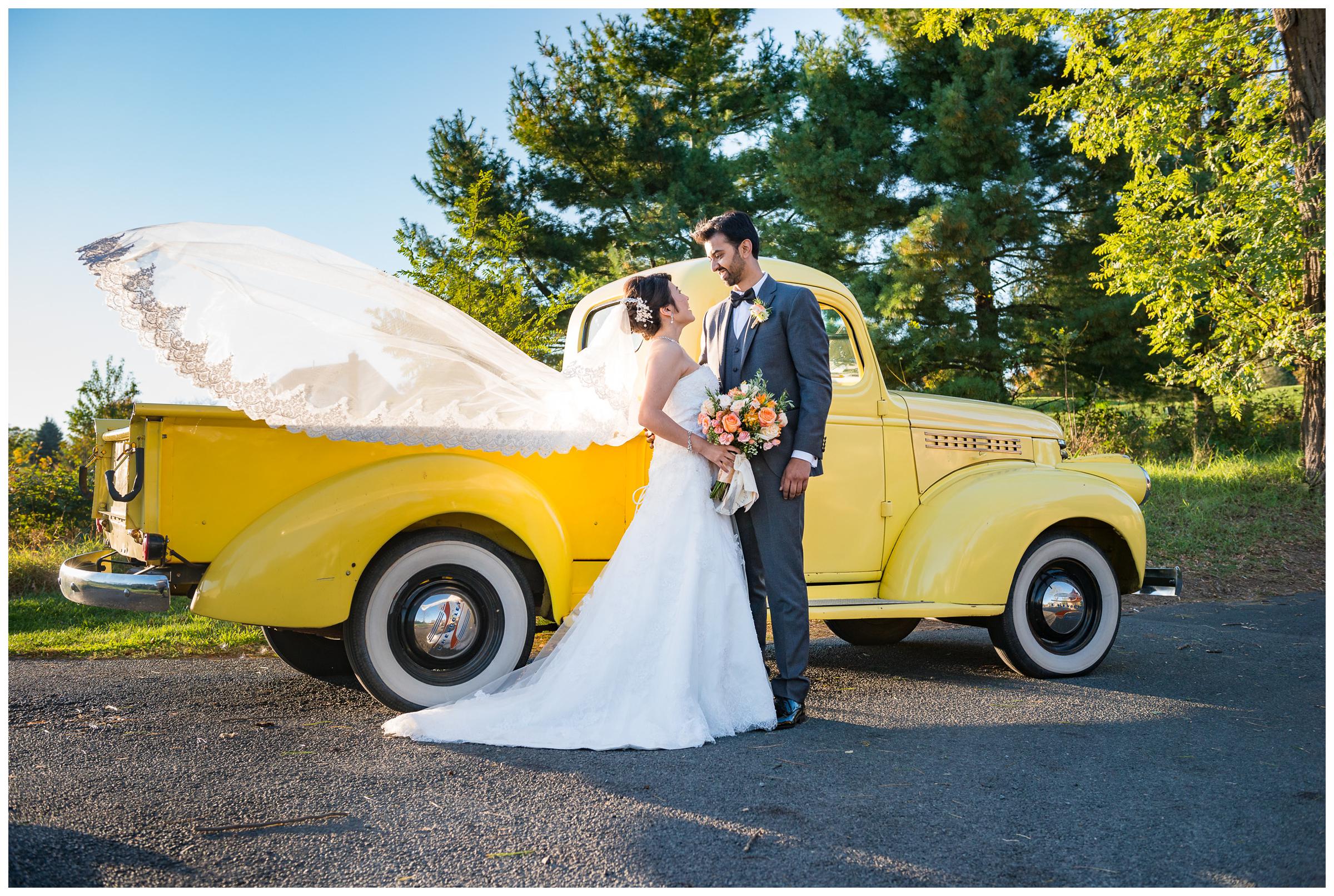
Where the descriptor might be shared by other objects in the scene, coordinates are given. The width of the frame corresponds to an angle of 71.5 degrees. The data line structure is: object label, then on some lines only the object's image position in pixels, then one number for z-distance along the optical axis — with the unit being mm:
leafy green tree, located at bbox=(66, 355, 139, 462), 12664
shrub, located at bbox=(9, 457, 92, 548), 9898
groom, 4074
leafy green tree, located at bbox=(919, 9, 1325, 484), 10891
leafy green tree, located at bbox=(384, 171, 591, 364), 8125
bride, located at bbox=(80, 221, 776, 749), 3631
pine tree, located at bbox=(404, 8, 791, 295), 17172
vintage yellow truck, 3625
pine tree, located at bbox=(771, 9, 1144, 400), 14133
